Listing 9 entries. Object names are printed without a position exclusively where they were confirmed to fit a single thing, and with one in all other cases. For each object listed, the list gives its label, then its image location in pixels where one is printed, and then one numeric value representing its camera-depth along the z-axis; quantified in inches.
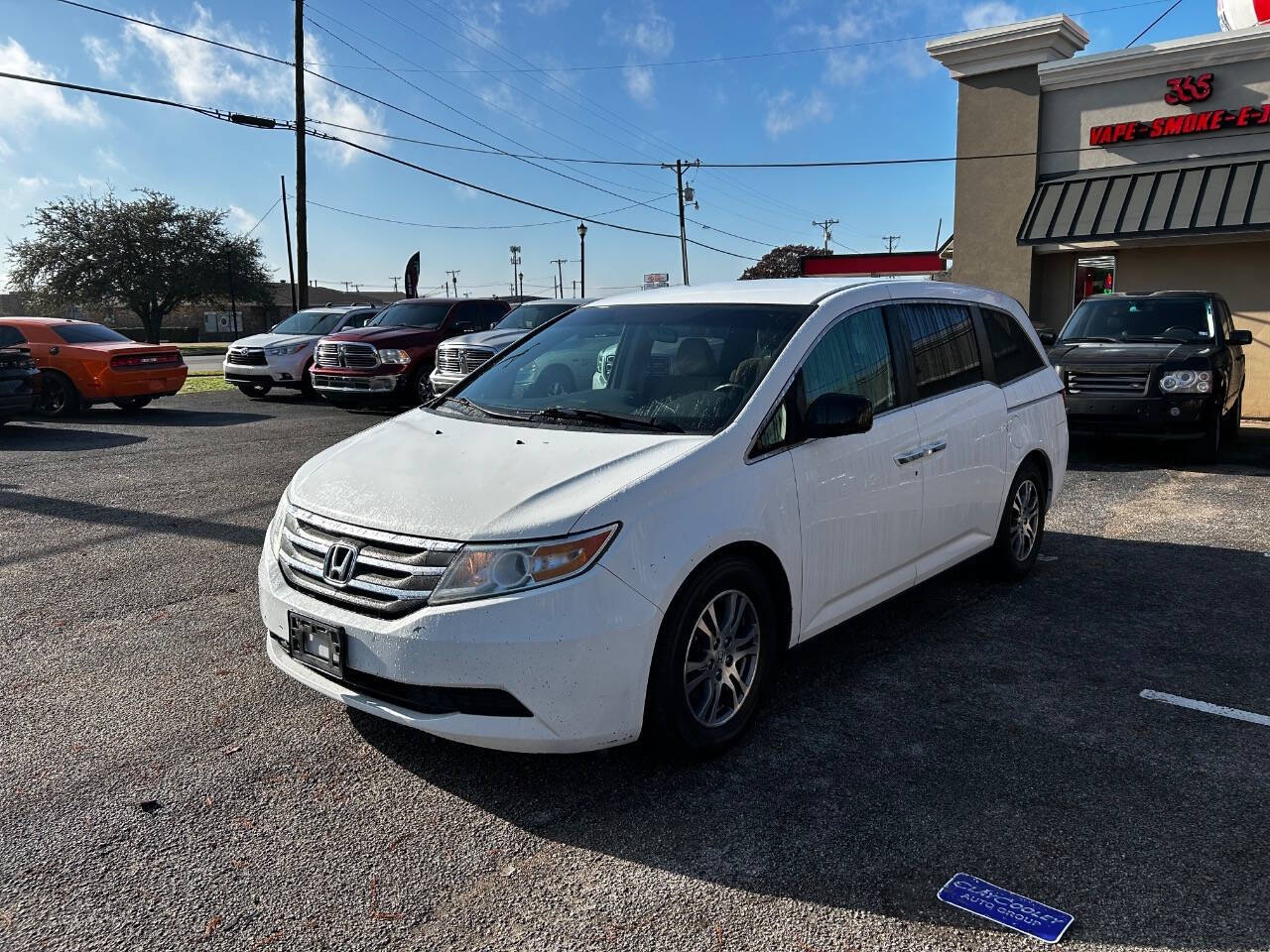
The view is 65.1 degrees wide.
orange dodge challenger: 572.1
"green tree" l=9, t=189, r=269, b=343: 2213.3
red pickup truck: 599.5
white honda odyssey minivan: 123.9
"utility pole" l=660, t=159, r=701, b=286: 1940.2
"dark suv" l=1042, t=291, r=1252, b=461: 402.0
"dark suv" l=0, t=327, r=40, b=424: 491.2
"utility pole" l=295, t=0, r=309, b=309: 976.3
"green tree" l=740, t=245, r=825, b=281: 3416.3
